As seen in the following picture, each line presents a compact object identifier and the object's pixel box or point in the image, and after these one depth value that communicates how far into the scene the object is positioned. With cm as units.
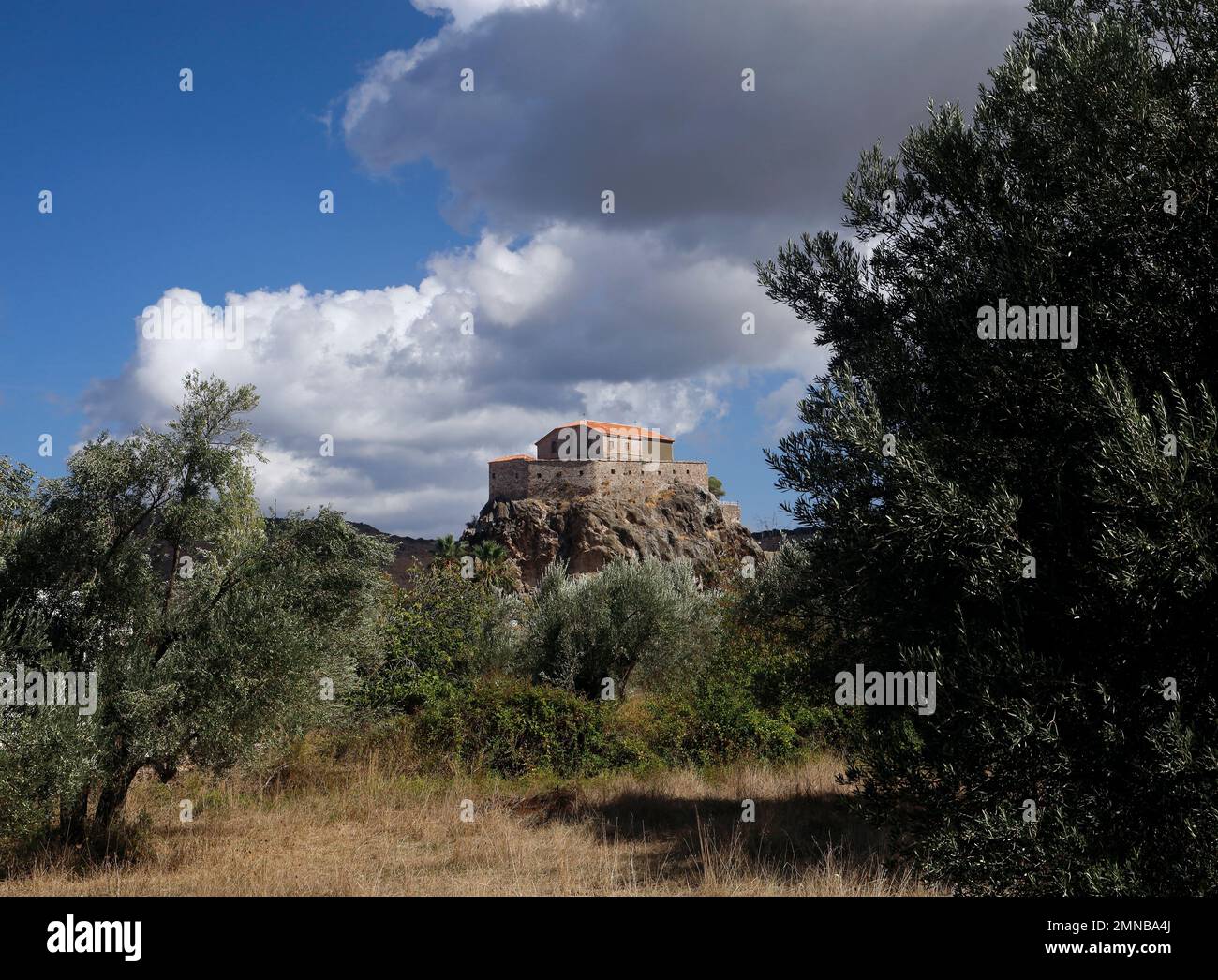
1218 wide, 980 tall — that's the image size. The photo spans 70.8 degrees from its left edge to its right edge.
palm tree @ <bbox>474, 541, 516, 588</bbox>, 6184
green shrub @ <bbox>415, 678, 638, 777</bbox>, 1697
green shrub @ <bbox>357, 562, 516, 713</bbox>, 1856
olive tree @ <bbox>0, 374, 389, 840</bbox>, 1081
